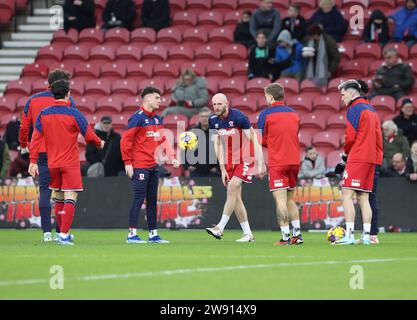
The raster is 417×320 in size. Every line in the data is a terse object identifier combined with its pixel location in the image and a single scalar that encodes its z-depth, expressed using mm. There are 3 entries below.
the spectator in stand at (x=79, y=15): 26172
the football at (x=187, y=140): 16875
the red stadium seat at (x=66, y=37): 26266
